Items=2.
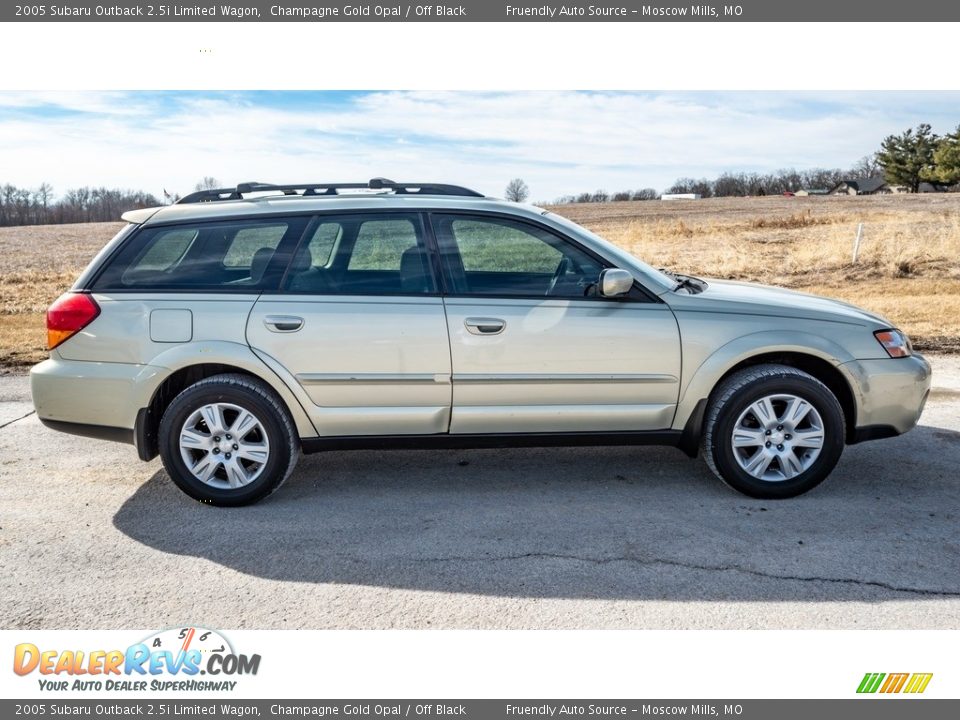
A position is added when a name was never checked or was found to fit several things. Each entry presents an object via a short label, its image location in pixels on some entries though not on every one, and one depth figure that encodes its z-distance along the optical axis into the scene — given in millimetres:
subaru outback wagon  4836
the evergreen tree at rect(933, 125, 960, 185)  66062
